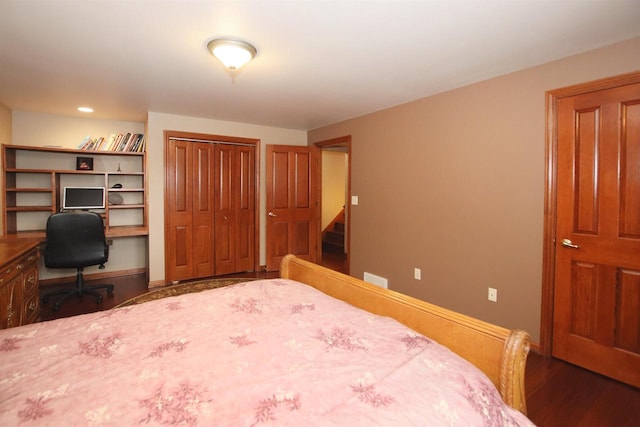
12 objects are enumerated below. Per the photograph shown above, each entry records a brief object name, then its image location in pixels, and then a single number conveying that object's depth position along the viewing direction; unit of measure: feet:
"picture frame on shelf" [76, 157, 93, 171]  13.44
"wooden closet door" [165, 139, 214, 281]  13.29
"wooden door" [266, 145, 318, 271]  15.37
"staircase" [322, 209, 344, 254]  21.58
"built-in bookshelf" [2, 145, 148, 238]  12.30
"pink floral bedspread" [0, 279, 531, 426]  2.61
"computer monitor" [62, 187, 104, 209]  12.85
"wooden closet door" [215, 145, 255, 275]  14.49
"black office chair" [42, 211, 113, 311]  10.61
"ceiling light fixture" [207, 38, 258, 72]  6.81
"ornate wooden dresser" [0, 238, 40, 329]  6.79
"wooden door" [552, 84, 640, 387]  6.57
